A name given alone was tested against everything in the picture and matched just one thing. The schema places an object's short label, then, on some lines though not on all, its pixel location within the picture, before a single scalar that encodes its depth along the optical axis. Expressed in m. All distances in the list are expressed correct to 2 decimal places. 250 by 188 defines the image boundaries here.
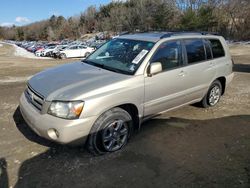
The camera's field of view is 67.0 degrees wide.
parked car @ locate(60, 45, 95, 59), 18.14
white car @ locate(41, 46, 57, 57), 22.97
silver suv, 2.47
